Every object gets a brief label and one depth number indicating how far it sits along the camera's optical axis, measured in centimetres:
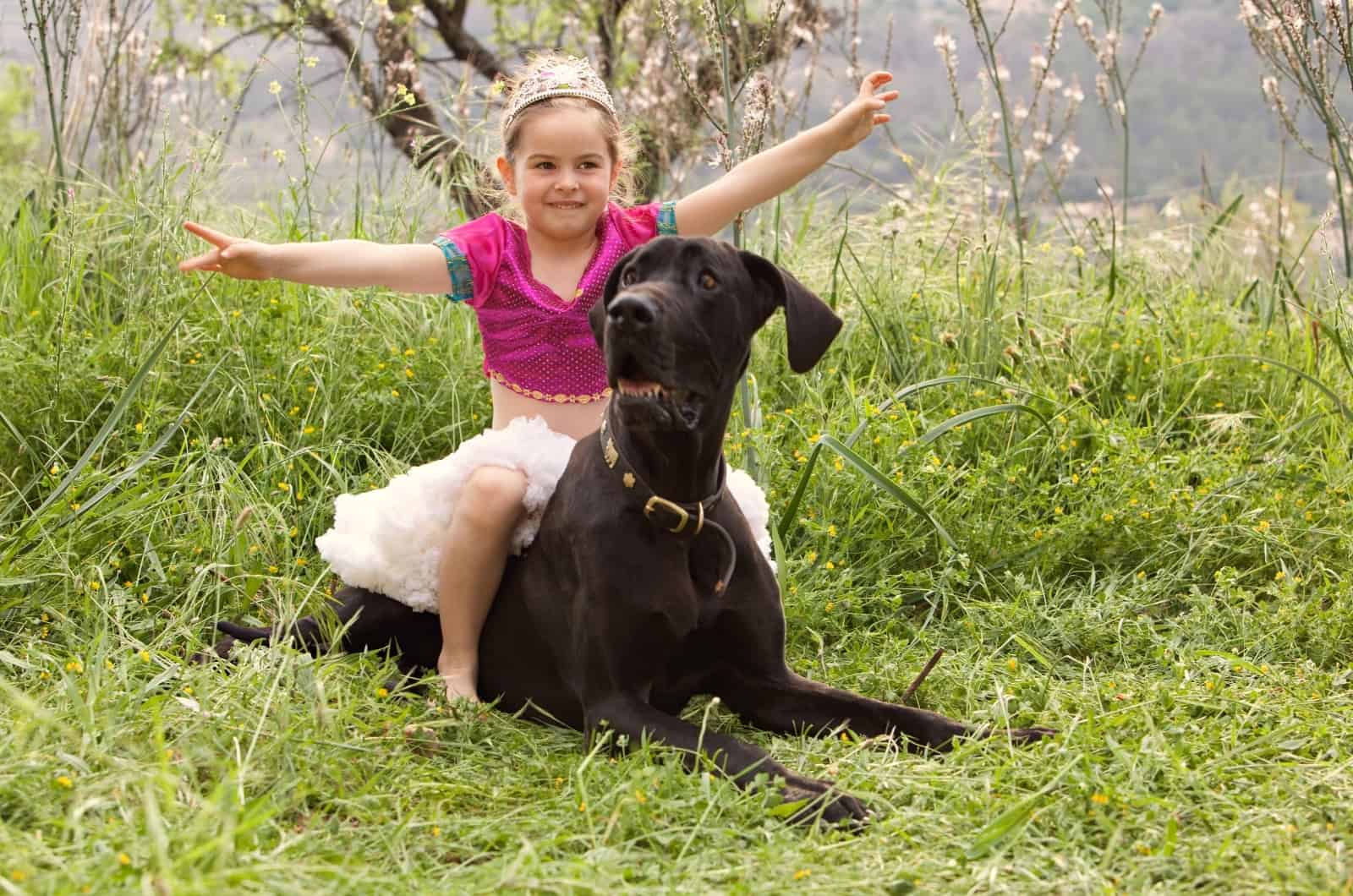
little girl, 313
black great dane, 259
